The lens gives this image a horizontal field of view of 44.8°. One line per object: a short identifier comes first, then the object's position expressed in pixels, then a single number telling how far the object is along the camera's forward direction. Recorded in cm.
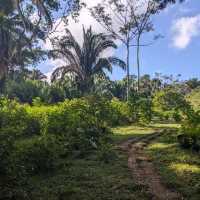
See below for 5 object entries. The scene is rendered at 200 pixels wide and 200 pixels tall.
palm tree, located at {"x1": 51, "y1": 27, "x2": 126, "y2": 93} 1651
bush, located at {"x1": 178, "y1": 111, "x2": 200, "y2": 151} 641
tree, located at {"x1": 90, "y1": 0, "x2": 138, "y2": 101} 1675
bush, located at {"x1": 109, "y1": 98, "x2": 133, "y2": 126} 1159
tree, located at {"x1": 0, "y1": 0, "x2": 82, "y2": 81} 1449
